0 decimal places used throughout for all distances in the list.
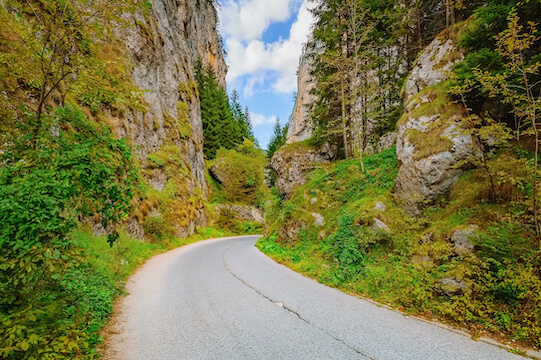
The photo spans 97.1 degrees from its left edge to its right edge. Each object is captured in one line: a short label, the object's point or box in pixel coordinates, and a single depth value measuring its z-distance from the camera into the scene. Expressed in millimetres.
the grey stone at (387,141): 15959
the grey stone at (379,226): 7906
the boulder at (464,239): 5480
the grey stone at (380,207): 8742
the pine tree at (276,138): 45894
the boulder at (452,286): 4947
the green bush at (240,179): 32094
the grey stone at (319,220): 11139
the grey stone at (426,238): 6605
